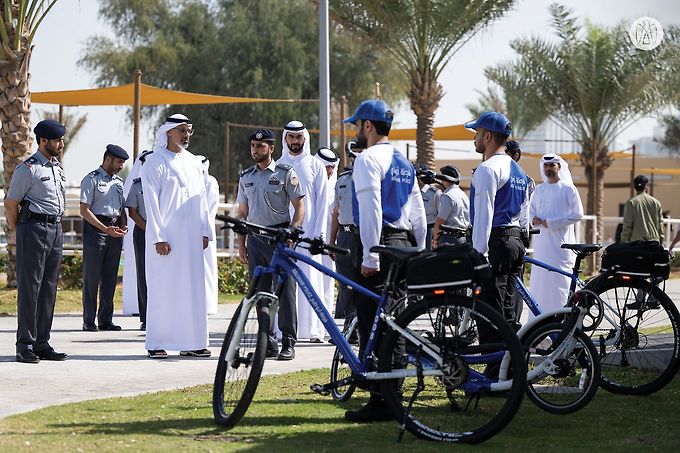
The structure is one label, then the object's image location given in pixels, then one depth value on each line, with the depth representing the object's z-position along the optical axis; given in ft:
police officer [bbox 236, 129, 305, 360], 38.29
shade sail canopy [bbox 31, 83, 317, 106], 75.61
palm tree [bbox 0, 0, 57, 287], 61.36
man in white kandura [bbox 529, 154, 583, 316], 41.93
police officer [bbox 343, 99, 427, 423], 25.53
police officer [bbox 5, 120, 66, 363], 36.04
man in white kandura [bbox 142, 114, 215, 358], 38.37
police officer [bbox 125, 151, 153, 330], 46.32
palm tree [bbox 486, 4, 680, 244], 114.73
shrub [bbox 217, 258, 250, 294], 70.23
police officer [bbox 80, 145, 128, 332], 47.62
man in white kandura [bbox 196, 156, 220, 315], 46.88
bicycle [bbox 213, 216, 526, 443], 23.29
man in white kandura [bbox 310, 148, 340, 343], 44.83
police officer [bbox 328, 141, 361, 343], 26.43
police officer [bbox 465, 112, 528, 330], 29.40
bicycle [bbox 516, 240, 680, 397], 29.35
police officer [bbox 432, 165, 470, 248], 45.06
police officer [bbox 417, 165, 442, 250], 50.49
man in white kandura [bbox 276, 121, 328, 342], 42.22
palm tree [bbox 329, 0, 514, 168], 92.94
